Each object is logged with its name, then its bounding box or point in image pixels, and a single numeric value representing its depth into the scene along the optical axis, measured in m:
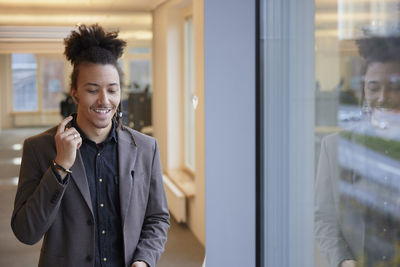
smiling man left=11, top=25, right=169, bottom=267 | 2.60
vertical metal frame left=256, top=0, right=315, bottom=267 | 3.15
